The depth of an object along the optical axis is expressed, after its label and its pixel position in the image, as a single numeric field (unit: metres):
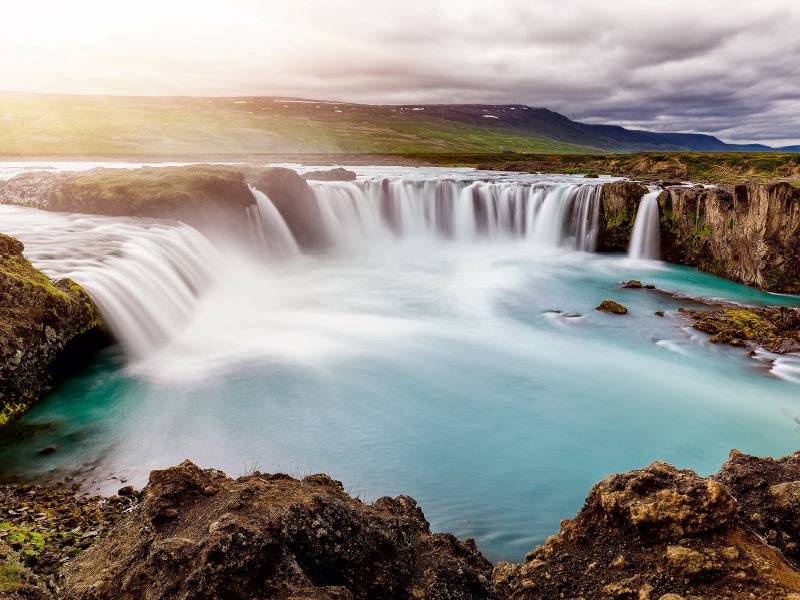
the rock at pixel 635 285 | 21.91
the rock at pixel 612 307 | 18.58
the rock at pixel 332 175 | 41.31
